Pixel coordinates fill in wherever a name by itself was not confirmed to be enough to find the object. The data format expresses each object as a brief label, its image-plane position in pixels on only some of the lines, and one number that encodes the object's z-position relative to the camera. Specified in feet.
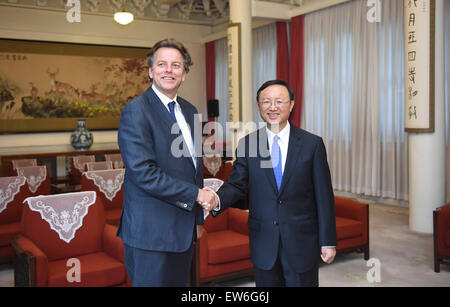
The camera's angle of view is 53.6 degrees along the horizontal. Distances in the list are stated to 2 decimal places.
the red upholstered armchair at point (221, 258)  12.60
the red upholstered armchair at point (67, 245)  10.52
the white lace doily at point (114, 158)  27.37
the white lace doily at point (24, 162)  25.62
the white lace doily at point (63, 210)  12.11
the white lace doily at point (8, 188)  16.04
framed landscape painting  33.50
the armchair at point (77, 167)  25.40
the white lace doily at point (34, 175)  18.92
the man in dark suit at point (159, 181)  6.17
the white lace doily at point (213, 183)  14.75
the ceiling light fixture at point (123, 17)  28.08
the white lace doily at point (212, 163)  24.71
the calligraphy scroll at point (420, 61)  17.93
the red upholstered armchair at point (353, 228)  15.28
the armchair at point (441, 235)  13.97
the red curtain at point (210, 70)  40.63
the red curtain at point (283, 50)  31.83
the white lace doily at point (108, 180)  17.54
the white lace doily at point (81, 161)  26.55
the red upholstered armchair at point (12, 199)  16.01
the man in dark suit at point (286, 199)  7.14
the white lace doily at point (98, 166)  22.52
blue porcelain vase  33.50
